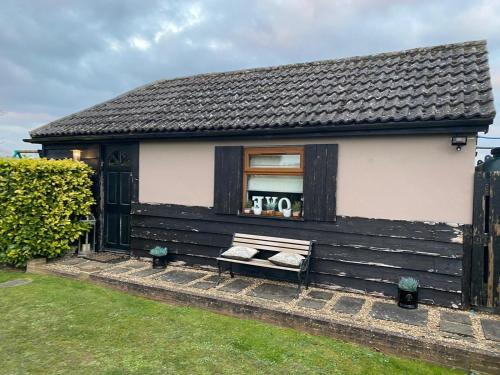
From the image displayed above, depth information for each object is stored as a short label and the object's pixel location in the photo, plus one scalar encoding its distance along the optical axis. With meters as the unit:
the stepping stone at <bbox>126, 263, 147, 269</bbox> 7.14
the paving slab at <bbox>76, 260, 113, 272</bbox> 6.82
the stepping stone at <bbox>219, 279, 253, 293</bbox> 5.59
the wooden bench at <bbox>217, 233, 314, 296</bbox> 5.65
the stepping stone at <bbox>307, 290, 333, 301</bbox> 5.34
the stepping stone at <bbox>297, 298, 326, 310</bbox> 4.86
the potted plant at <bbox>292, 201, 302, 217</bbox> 6.14
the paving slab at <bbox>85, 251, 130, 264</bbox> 7.60
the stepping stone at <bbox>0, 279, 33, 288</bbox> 6.18
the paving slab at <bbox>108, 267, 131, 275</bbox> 6.61
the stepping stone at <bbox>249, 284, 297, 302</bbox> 5.23
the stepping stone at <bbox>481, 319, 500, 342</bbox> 3.91
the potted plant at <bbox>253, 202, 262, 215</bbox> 6.48
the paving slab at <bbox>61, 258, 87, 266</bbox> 7.34
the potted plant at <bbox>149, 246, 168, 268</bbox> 7.02
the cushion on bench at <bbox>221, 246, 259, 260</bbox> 5.84
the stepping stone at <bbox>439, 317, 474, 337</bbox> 4.01
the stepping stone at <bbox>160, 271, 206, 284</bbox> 6.14
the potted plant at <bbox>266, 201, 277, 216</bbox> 6.40
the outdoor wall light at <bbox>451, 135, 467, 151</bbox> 4.74
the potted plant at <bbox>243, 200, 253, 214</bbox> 6.61
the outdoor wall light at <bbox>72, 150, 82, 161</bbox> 8.40
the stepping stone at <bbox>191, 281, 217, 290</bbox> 5.72
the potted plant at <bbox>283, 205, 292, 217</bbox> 6.18
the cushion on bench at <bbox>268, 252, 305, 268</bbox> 5.47
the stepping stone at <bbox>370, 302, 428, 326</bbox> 4.41
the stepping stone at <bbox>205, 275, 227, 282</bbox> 6.25
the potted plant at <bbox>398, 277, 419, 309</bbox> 4.88
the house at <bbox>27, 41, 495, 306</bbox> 5.06
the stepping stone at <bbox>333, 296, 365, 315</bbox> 4.74
